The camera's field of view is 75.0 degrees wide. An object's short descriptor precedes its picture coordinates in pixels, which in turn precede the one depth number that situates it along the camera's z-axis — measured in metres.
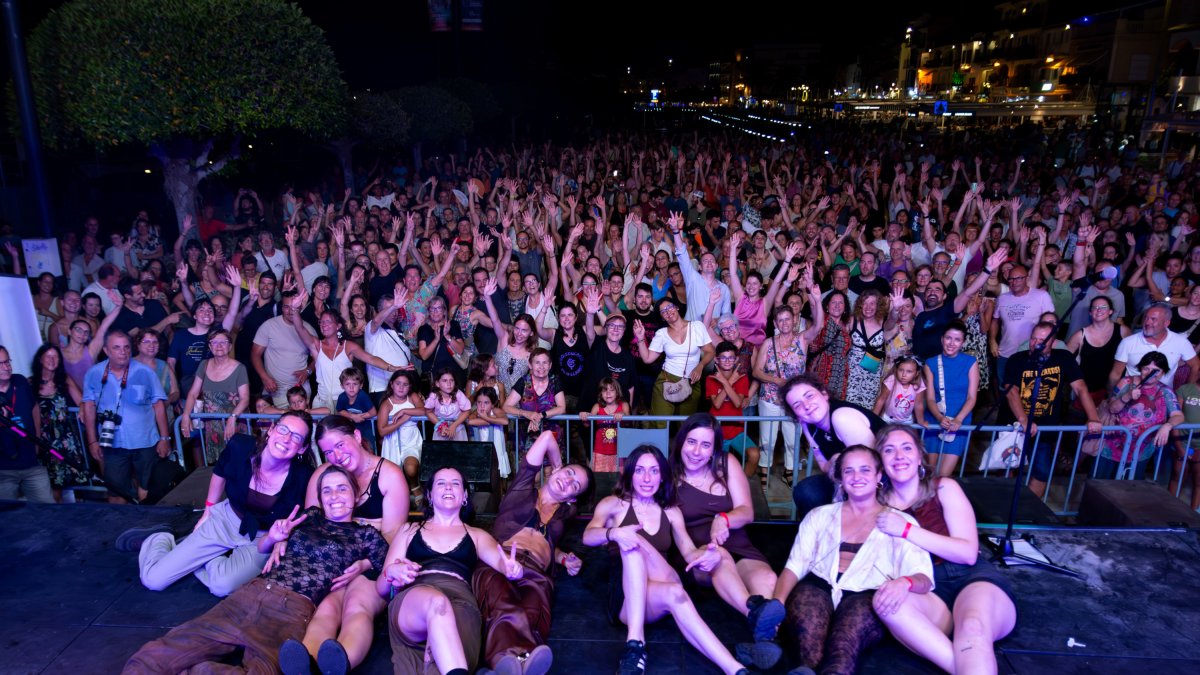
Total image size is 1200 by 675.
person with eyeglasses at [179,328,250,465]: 6.18
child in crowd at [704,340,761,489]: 6.20
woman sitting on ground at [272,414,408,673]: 4.12
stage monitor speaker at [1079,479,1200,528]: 5.27
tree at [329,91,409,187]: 13.95
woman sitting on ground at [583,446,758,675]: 4.03
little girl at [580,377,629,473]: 5.90
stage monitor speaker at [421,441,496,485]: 5.49
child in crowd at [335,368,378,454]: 6.06
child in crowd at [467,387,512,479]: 5.86
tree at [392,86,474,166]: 16.12
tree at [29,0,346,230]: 8.25
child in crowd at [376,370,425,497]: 6.02
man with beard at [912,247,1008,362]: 6.66
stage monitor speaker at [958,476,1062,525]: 5.34
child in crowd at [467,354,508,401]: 6.12
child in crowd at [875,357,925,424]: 5.63
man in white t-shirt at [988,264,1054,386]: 7.11
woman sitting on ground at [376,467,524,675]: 3.84
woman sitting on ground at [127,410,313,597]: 4.69
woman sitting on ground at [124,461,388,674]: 3.87
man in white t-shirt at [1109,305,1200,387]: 6.02
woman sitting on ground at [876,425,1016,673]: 3.79
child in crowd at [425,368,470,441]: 5.96
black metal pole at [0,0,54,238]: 7.30
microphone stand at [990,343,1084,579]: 4.78
